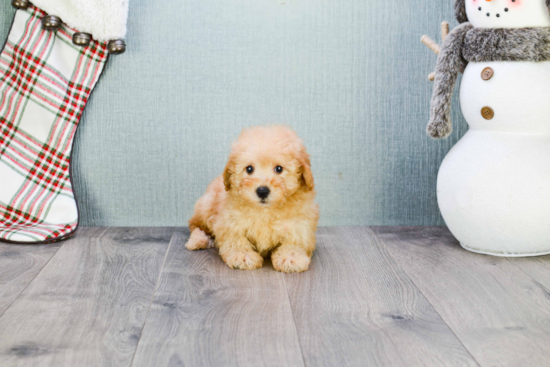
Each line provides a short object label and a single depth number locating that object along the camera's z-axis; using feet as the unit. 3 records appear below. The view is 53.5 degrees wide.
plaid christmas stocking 5.59
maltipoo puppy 4.51
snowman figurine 4.64
